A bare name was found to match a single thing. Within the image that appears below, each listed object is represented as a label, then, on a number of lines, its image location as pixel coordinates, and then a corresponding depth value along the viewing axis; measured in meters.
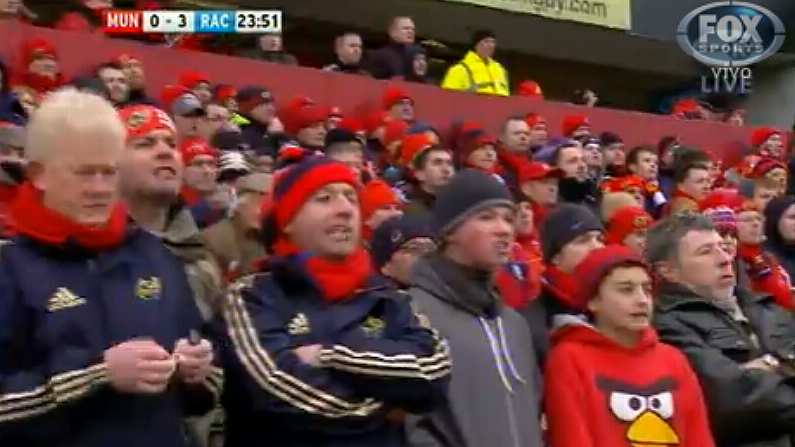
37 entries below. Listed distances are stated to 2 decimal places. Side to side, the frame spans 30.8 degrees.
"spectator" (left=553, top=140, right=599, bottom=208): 10.43
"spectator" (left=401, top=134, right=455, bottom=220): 8.95
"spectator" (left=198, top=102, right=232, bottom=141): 10.16
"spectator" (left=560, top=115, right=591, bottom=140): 14.34
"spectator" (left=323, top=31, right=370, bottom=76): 14.65
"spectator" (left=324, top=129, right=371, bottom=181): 9.27
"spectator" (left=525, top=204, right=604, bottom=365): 5.78
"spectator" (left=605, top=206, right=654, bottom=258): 7.24
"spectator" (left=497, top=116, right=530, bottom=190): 12.15
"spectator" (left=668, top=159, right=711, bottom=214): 10.83
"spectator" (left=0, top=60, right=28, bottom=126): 8.55
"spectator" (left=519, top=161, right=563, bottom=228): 9.08
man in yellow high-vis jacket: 15.68
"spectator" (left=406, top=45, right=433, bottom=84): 15.23
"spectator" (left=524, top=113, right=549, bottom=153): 13.33
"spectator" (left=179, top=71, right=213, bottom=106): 11.51
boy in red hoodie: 4.86
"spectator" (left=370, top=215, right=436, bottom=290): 6.07
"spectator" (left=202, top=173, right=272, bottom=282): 5.39
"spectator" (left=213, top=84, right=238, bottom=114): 11.69
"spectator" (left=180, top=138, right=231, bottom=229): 6.86
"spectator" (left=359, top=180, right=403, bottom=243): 6.85
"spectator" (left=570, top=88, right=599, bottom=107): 18.11
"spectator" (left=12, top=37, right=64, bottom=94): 10.60
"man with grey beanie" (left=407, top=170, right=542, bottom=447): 4.64
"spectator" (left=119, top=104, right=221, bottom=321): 4.46
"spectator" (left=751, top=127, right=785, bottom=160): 16.12
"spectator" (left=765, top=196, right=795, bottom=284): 8.20
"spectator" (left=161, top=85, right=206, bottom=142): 10.08
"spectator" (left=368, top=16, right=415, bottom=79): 15.05
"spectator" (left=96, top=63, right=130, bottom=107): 10.22
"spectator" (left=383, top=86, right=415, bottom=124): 13.26
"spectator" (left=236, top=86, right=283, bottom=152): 10.86
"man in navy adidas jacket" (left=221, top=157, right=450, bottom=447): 3.96
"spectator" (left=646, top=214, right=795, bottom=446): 5.28
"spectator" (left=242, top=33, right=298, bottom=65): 14.25
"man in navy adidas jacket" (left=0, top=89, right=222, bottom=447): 3.56
